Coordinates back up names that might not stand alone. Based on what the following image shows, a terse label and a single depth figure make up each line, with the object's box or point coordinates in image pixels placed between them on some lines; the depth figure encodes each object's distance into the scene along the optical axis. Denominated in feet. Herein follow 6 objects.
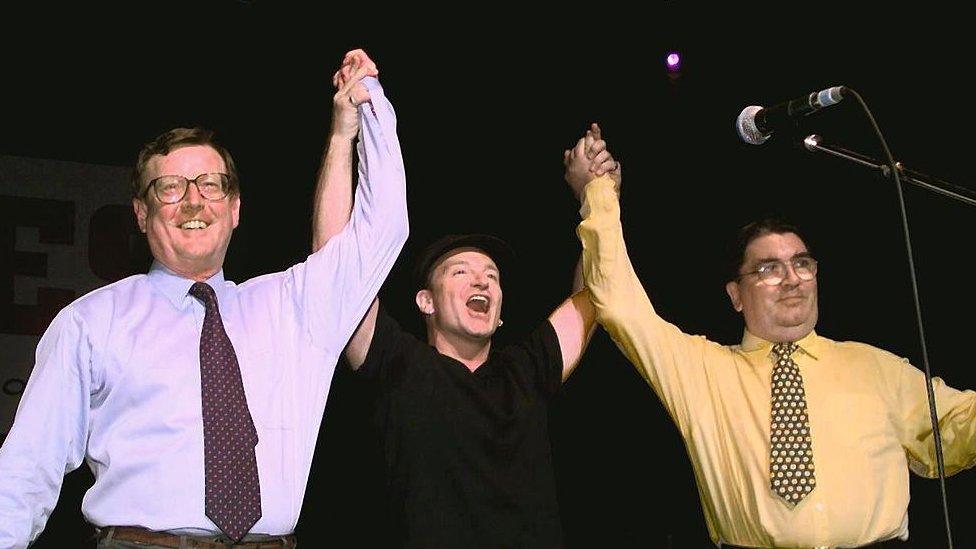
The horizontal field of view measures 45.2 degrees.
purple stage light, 13.07
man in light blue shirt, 7.19
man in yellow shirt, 8.83
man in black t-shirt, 8.68
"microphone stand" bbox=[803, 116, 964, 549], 7.30
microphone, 7.35
